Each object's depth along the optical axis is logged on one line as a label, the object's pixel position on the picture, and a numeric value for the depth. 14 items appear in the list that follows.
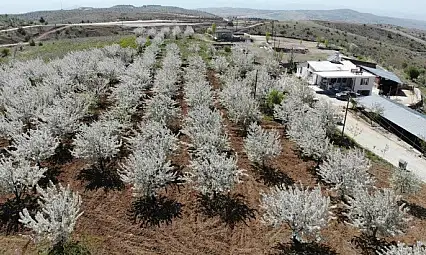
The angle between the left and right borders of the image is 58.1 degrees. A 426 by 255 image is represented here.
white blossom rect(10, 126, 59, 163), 23.58
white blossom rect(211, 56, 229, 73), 51.91
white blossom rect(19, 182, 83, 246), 17.33
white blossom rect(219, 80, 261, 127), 32.94
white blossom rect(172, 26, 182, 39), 85.75
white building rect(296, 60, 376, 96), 52.78
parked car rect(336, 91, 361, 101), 49.25
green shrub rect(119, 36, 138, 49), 65.56
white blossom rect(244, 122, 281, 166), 25.98
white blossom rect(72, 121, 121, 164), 24.23
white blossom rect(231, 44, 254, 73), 53.33
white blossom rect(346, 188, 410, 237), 18.66
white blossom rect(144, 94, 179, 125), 30.83
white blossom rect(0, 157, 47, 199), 20.78
